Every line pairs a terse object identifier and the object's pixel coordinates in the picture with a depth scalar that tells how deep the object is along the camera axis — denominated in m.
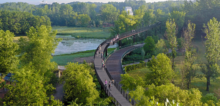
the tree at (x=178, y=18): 64.50
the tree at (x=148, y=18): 74.51
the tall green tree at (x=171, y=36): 38.08
